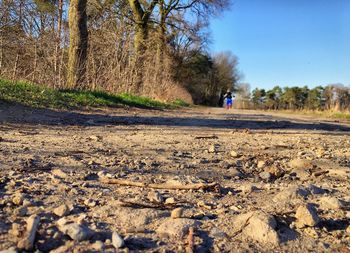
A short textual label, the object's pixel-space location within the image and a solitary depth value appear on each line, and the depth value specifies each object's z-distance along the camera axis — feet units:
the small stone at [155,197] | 7.29
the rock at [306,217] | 6.49
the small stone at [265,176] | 9.68
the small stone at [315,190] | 8.24
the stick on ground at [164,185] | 8.13
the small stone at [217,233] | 5.99
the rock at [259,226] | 5.96
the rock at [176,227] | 5.98
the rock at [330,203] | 7.38
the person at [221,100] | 187.52
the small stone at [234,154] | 12.03
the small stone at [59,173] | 8.50
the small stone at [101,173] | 8.71
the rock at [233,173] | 9.76
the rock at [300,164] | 10.78
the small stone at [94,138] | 14.03
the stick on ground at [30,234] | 5.11
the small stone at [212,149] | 12.64
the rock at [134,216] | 6.23
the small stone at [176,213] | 6.57
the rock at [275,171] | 10.01
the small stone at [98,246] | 5.28
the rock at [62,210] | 6.28
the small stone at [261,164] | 10.91
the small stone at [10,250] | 4.90
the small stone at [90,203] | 6.83
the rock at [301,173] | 9.82
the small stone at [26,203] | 6.52
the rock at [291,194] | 7.61
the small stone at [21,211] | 6.16
